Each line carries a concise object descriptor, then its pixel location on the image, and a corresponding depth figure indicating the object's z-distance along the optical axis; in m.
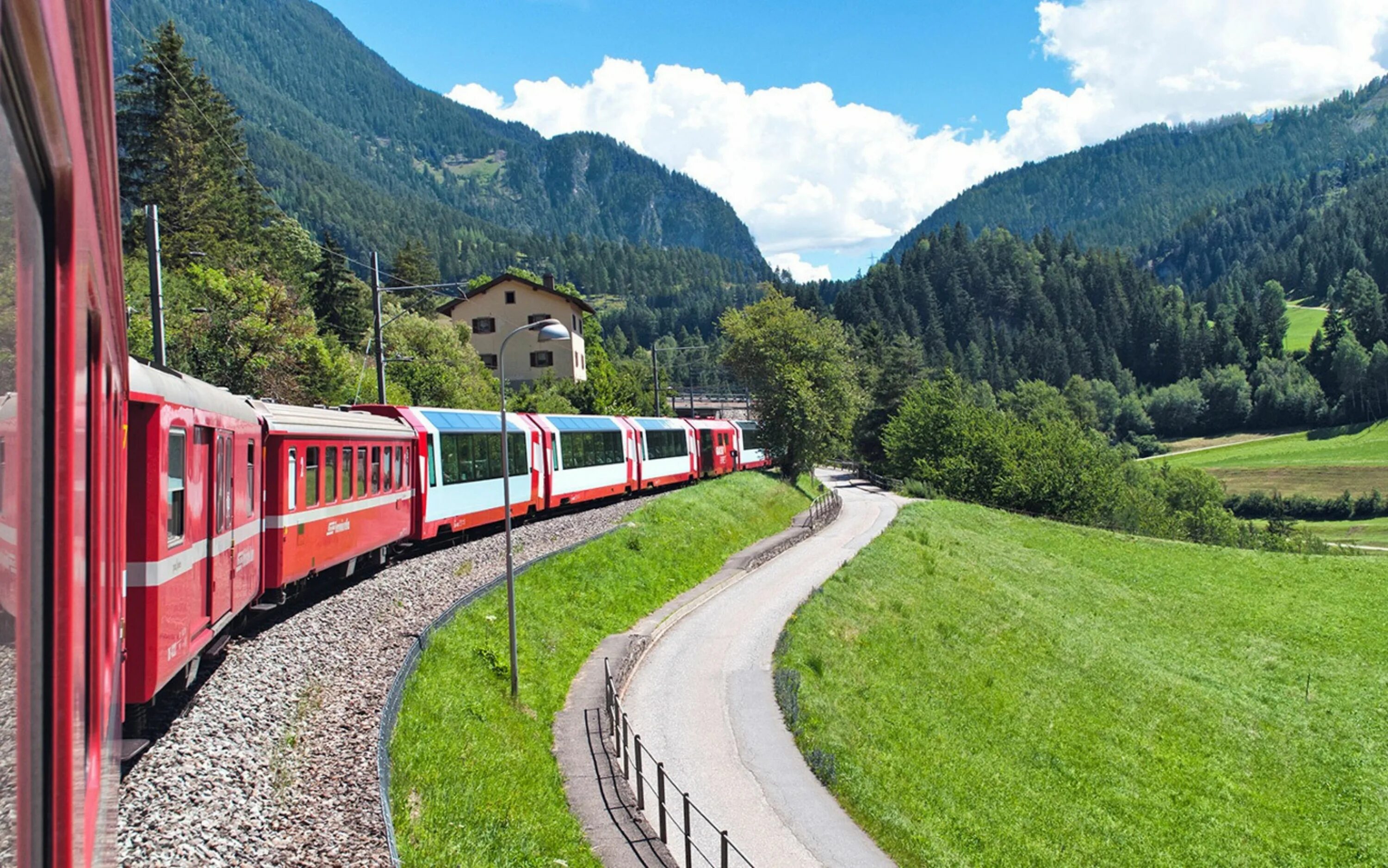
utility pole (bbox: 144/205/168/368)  18.19
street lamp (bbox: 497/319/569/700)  16.61
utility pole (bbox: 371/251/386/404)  27.38
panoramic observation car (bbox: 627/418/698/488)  43.25
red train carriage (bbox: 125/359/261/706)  9.28
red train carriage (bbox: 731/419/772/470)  61.34
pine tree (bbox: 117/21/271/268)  48.09
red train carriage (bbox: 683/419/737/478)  52.88
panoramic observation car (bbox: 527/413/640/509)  33.50
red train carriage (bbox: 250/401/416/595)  15.69
